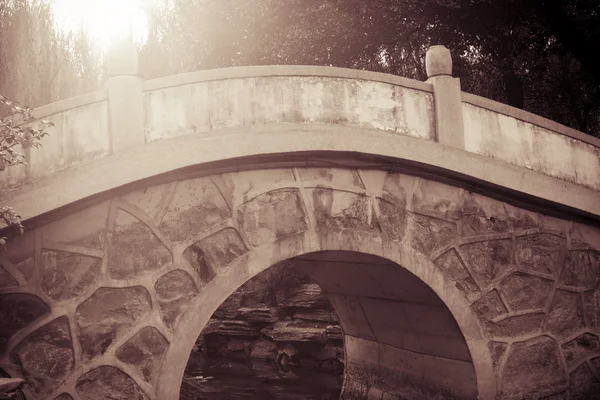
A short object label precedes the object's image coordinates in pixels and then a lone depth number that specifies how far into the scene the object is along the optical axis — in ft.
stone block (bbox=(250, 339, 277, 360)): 49.85
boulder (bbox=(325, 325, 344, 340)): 47.24
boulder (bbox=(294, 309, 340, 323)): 49.92
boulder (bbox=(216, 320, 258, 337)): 52.13
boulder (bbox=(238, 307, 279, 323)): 51.26
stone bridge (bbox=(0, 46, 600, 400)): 18.85
